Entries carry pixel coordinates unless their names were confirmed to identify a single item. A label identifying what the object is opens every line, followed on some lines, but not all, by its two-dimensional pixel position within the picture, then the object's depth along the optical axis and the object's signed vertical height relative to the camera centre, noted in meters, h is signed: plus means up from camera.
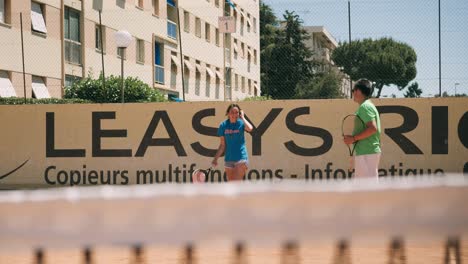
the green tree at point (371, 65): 17.64 +1.72
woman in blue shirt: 10.29 -0.31
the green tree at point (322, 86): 18.27 +1.51
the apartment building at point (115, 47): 26.45 +3.87
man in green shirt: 7.75 -0.15
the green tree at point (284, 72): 18.97 +1.56
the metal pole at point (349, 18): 18.71 +2.87
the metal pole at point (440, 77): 16.56 +1.11
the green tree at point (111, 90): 25.70 +1.35
